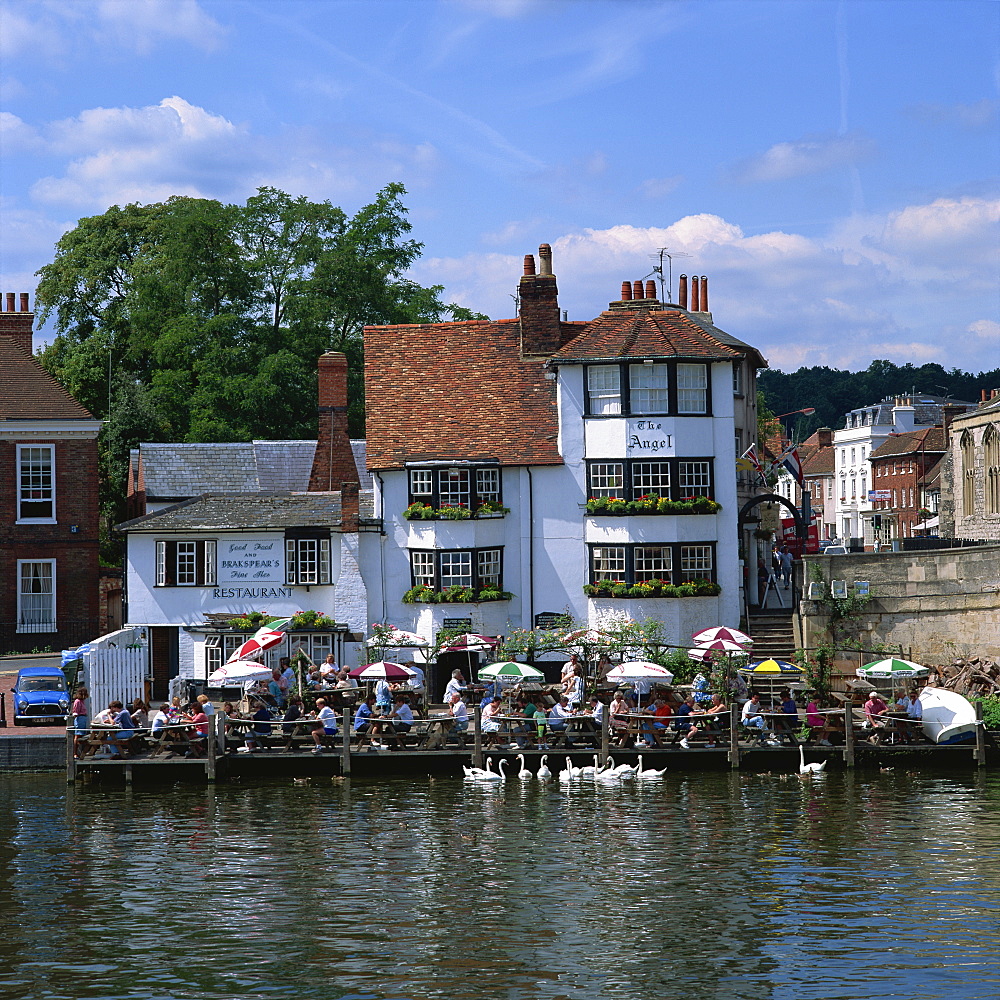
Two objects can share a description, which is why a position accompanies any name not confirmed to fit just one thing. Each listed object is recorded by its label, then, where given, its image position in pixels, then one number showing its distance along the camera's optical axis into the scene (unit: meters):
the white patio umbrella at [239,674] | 37.28
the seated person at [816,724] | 36.62
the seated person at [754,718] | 36.69
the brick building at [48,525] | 54.12
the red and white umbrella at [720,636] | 39.88
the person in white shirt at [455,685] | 39.66
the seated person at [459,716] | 37.28
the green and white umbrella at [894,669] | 37.03
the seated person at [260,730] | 36.81
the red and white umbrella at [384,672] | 37.66
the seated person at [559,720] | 36.81
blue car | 40.66
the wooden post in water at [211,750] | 35.84
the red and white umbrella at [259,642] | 39.72
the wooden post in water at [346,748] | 35.84
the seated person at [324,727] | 36.66
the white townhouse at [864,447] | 130.00
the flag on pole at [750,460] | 47.88
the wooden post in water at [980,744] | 36.12
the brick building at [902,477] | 114.94
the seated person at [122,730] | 36.31
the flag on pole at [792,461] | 49.41
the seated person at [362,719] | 37.12
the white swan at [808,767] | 35.59
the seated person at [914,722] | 36.62
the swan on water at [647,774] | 35.47
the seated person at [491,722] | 36.97
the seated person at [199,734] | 36.50
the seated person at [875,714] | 36.69
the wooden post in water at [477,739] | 35.88
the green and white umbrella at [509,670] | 37.53
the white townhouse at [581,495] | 45.53
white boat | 36.06
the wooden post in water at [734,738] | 36.03
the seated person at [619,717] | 36.62
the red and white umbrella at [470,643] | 42.53
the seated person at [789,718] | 36.94
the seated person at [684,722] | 36.91
